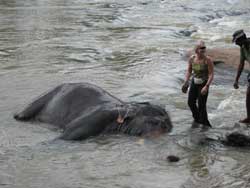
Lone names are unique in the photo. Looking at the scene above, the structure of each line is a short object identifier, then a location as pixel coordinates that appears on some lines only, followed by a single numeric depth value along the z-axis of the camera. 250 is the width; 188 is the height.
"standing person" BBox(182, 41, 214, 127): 18.05
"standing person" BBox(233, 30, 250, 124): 17.89
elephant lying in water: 17.39
